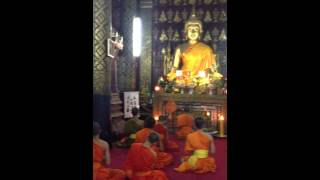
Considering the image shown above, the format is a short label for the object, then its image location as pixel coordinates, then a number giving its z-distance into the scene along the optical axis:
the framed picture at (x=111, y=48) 4.64
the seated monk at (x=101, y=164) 3.07
